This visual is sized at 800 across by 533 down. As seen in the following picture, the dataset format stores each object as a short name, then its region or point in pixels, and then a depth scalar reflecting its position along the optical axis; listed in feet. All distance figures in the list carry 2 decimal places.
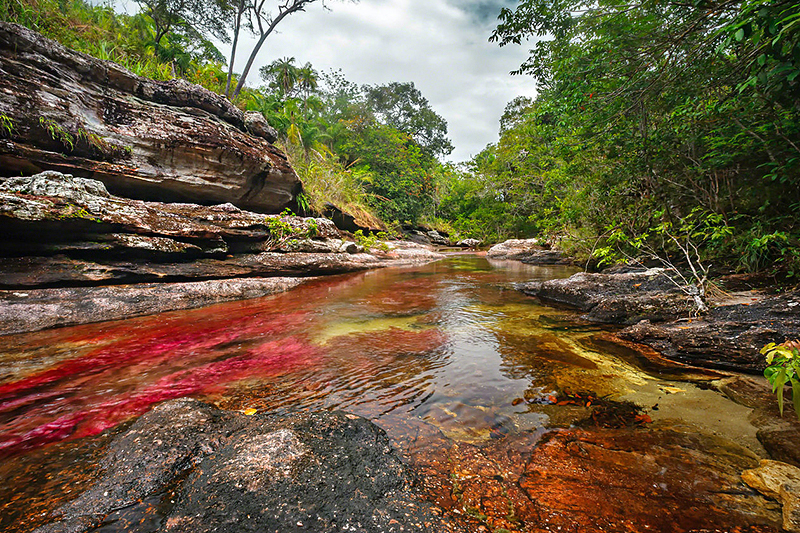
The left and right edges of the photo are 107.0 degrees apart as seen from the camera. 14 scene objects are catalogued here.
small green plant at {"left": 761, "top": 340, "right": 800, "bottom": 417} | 3.49
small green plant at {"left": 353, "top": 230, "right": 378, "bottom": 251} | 41.79
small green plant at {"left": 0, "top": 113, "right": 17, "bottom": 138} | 15.43
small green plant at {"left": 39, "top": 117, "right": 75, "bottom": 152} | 17.10
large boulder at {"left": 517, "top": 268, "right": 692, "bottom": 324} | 12.41
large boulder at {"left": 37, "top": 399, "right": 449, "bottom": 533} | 3.60
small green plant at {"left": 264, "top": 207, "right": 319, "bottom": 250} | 25.72
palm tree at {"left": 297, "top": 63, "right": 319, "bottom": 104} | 83.41
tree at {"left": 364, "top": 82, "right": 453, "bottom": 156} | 99.19
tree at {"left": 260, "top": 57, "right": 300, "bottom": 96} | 81.97
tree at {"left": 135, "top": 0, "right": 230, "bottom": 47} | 39.78
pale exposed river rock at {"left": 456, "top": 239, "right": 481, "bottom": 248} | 84.66
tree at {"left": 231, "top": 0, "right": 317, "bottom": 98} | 45.62
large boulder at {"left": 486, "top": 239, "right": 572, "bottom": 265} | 42.16
